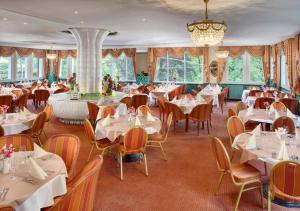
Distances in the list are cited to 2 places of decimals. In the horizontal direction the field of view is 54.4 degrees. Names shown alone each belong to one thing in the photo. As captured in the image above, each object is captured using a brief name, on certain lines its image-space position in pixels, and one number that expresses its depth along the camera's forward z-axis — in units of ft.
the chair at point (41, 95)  42.68
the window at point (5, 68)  56.75
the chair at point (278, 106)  24.53
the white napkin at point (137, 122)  18.26
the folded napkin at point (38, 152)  11.49
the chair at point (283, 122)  17.96
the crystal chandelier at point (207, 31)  15.16
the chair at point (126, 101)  31.75
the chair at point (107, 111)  22.22
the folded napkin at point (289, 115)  21.04
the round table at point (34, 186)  8.26
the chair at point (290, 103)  29.96
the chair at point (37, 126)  20.16
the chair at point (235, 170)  12.52
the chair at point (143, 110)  22.41
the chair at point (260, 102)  31.63
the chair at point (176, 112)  27.35
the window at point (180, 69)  58.03
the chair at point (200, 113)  26.66
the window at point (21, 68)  60.49
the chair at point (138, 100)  35.35
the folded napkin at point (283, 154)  12.07
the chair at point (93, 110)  27.68
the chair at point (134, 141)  15.86
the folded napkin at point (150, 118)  20.01
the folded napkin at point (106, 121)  18.75
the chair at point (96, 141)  17.19
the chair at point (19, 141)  12.89
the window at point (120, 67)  64.08
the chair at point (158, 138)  19.43
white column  33.37
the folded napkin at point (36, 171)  9.61
